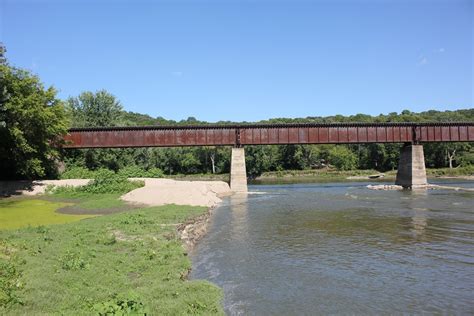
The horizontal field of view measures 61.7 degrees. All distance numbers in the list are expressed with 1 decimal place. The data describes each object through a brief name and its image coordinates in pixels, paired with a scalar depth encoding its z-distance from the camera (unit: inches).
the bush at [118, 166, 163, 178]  2160.3
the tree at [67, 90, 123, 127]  3004.4
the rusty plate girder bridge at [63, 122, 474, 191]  2508.6
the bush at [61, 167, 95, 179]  2217.0
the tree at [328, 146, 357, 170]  5502.0
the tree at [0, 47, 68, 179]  1688.0
